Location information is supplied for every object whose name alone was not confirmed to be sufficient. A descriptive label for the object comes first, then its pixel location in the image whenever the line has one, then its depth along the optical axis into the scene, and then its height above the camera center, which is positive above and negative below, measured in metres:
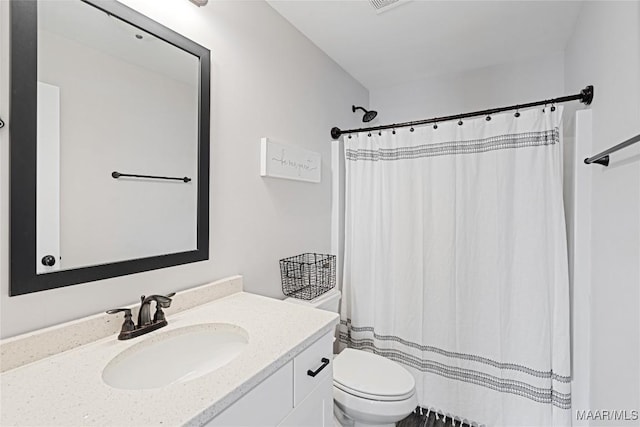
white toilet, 1.39 -0.82
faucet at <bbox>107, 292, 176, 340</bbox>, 0.97 -0.35
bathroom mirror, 0.84 +0.22
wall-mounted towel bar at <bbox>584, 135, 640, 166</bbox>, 0.87 +0.22
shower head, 2.45 +0.78
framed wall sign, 1.61 +0.30
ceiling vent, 1.59 +1.09
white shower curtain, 1.66 -0.30
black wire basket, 1.79 -0.38
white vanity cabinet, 0.75 -0.51
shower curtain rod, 1.51 +0.58
